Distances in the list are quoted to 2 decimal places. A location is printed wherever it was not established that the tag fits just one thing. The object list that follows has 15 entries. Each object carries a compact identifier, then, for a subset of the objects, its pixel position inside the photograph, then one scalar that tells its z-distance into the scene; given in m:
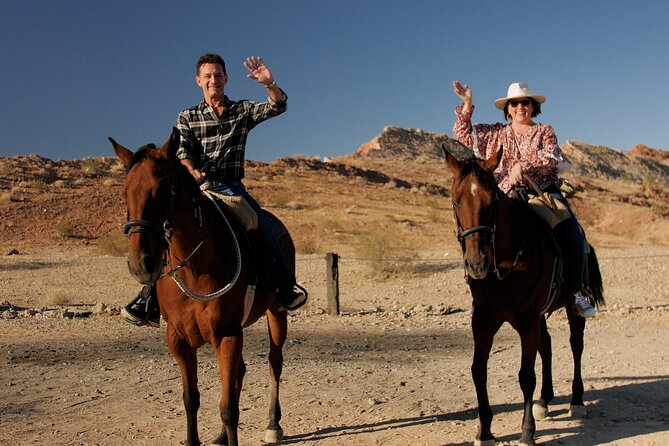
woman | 6.57
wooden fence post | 14.44
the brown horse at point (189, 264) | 4.30
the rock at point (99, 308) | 13.93
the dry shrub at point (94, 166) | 40.84
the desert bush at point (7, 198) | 32.25
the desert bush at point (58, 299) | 16.03
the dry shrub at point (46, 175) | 37.78
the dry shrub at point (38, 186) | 35.09
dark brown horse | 5.23
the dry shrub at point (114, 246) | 24.25
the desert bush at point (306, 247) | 24.55
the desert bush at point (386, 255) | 19.11
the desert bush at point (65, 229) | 28.25
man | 5.63
